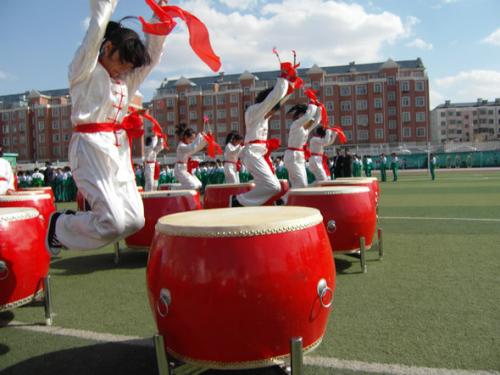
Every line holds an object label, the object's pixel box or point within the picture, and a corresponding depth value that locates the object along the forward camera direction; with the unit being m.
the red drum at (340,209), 4.93
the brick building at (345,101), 76.44
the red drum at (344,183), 6.51
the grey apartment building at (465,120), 118.81
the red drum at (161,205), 5.80
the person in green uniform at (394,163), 24.83
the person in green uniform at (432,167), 22.91
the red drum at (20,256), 3.30
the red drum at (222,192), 7.34
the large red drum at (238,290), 2.23
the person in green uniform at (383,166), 25.48
